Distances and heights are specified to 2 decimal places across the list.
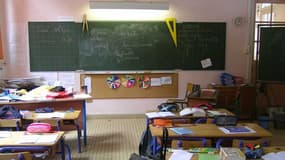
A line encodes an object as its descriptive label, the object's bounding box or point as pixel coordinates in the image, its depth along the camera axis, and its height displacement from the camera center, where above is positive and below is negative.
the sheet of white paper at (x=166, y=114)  3.69 -0.70
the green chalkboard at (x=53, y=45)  5.79 +0.27
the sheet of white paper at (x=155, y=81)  6.10 -0.46
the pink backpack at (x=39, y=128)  2.92 -0.70
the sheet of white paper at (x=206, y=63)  6.14 -0.07
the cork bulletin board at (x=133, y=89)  6.00 -0.62
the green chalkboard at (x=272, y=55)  5.71 +0.10
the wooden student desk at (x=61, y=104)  4.27 -0.69
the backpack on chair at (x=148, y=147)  2.20 -0.79
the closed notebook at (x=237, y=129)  3.05 -0.73
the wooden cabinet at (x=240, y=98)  5.79 -0.76
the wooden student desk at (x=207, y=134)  2.92 -0.75
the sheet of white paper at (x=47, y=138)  2.65 -0.74
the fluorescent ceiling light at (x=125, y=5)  5.71 +1.06
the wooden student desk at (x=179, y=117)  3.57 -0.73
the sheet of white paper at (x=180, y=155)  2.29 -0.76
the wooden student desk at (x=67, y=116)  3.59 -0.72
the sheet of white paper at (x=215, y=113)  3.78 -0.70
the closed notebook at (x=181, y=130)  2.99 -0.74
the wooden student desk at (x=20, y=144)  2.58 -0.76
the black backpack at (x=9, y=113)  3.52 -0.67
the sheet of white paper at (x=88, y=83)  5.97 -0.49
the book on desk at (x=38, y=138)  2.63 -0.74
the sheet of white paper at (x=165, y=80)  6.11 -0.43
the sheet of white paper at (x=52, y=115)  3.65 -0.71
